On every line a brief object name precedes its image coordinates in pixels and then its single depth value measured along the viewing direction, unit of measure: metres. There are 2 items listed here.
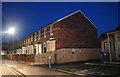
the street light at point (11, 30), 12.83
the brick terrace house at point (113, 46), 9.56
